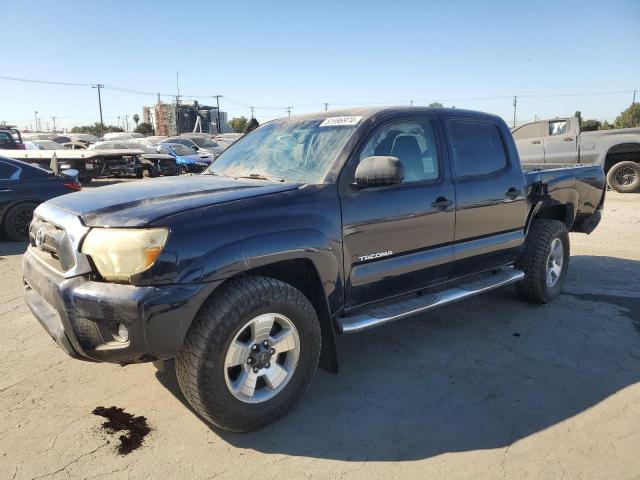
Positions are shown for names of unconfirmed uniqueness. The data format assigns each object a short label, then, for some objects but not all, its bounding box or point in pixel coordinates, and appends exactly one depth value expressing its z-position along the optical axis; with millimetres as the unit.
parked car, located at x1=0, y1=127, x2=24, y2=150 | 19609
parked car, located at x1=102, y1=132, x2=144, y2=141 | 41125
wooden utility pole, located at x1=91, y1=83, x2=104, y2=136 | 76750
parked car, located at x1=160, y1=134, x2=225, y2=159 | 22922
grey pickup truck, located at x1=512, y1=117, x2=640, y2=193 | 12469
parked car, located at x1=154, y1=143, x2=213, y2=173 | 19578
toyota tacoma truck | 2484
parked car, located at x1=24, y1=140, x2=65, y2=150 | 22377
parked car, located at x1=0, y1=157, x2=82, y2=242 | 7688
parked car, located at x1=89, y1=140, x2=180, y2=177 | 17391
